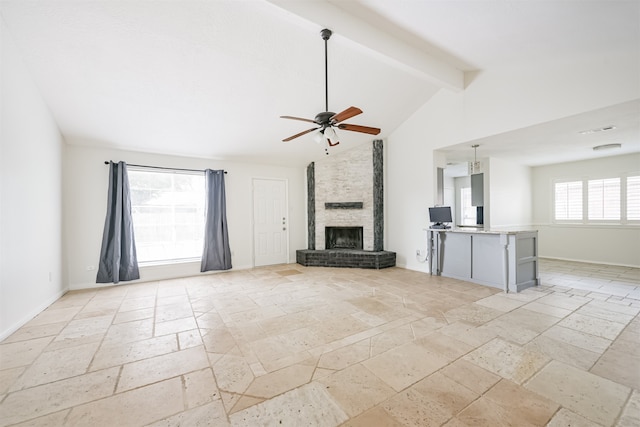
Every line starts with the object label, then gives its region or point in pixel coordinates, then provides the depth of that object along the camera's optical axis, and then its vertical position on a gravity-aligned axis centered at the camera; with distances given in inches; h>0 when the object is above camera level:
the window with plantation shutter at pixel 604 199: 223.8 +5.3
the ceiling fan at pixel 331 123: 102.6 +36.8
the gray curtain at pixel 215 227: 212.1 -12.8
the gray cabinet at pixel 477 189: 245.3 +16.8
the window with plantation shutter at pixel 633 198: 212.4 +5.0
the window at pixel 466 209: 341.4 -2.4
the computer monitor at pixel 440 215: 185.6 -5.3
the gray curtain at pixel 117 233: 177.2 -13.8
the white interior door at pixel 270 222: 241.6 -11.2
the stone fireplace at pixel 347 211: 232.7 -1.9
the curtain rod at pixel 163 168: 180.5 +34.4
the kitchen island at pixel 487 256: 156.5 -32.9
